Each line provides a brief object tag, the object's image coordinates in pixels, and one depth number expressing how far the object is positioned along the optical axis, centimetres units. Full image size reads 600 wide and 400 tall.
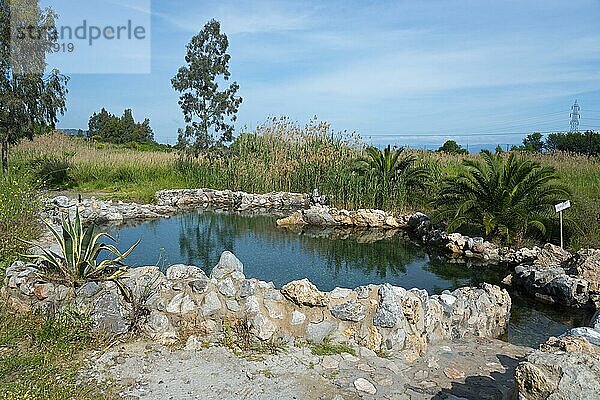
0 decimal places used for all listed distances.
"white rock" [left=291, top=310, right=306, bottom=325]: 392
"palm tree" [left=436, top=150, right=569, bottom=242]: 888
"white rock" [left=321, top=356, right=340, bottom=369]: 350
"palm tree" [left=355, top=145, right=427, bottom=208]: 1226
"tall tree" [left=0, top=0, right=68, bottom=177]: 1293
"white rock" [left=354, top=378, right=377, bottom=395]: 319
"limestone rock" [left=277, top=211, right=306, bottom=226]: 1102
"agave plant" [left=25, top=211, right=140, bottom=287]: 403
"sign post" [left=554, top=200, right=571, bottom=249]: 693
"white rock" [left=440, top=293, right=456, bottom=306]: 465
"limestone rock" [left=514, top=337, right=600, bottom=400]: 212
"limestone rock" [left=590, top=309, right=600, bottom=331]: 372
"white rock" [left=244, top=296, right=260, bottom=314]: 390
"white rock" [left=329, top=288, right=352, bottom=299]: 406
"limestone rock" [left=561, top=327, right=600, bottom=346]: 301
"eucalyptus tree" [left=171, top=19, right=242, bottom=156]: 1703
